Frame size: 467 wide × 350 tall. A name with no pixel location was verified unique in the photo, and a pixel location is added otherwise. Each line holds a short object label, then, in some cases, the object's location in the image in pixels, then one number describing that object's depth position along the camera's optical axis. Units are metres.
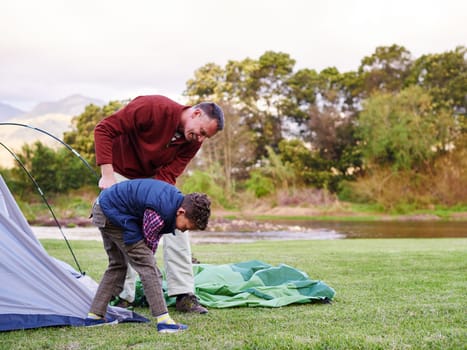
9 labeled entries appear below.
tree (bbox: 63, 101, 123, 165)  37.19
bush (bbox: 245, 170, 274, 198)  29.55
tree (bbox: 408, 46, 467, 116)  33.03
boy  3.44
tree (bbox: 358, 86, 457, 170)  28.62
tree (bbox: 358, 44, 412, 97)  35.84
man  4.02
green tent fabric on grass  4.44
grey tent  3.64
